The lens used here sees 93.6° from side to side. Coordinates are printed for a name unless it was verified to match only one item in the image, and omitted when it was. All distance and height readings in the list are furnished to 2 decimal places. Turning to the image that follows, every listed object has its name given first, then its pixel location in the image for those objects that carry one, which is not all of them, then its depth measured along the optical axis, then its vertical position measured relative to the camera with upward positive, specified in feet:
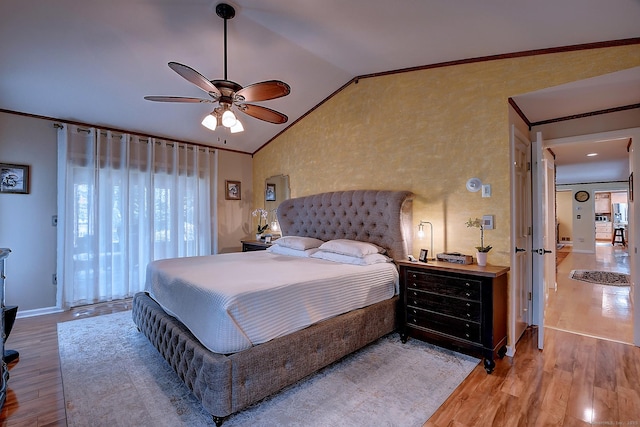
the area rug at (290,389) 6.32 -4.22
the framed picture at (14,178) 12.32 +1.65
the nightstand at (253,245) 16.30 -1.58
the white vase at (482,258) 9.19 -1.29
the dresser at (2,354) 6.67 -3.25
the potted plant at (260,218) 18.21 -0.11
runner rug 17.93 -3.96
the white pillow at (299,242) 12.88 -1.14
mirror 17.22 +1.39
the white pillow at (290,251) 12.41 -1.49
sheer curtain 13.48 +0.44
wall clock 30.78 +2.02
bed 6.03 -3.00
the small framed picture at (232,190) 18.70 +1.68
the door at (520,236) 9.44 -0.68
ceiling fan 7.52 +3.34
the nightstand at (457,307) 8.38 -2.74
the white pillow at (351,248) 10.80 -1.17
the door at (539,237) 9.50 -0.73
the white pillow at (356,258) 10.54 -1.53
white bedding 6.31 -1.94
